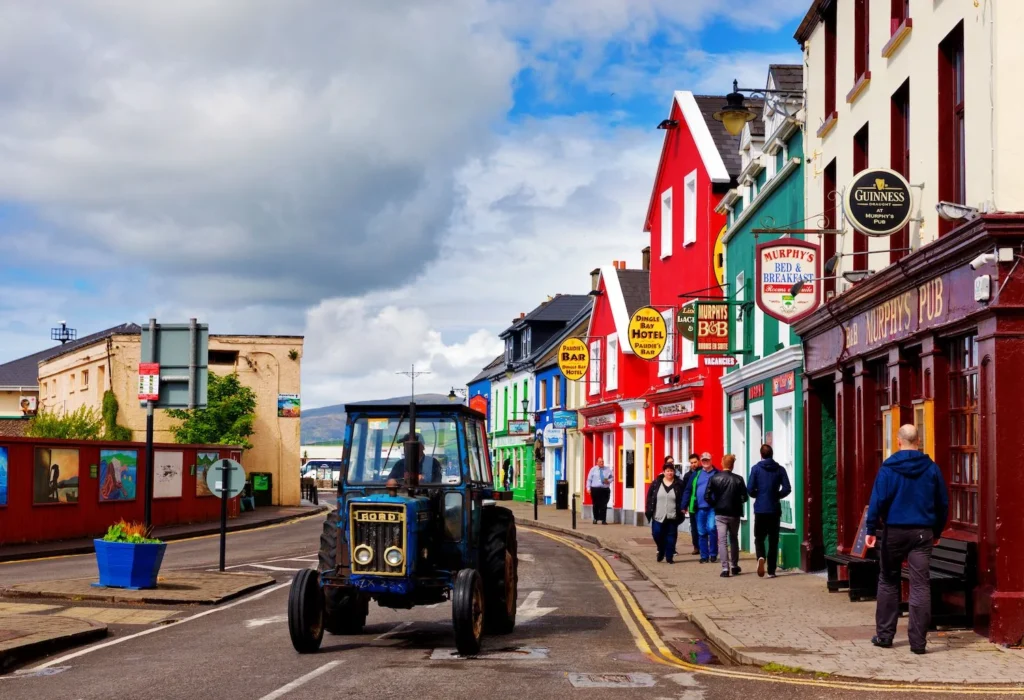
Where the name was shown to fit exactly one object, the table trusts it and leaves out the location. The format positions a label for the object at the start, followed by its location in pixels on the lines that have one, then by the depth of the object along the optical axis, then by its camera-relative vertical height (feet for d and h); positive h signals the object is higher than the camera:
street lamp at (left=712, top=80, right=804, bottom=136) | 72.54 +18.99
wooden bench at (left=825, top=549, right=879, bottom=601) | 50.55 -5.48
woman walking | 74.64 -4.07
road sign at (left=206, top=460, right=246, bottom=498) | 69.05 -2.21
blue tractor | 37.88 -3.01
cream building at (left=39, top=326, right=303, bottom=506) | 188.96 +8.22
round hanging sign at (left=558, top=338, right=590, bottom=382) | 141.69 +9.02
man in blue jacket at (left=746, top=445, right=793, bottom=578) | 62.75 -2.81
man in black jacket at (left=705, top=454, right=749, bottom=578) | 64.75 -3.50
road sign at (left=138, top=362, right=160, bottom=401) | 59.16 +2.55
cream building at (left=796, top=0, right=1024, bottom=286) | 40.81 +13.53
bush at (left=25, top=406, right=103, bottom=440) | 177.68 +1.42
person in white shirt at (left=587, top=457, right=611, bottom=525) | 121.80 -4.62
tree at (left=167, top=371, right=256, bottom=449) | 181.27 +2.57
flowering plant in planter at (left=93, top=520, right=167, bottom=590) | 55.67 -5.38
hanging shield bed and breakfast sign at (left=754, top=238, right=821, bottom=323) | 62.69 +8.09
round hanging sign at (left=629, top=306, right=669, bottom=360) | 110.52 +9.13
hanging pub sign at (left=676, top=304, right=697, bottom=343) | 89.81 +8.40
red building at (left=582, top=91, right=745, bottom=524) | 103.19 +12.41
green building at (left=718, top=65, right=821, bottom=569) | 70.59 +7.41
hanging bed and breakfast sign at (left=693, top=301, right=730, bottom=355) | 86.79 +7.42
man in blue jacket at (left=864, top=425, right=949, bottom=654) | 37.14 -2.42
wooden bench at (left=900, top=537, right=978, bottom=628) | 40.93 -4.50
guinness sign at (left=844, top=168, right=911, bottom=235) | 47.67 +8.92
